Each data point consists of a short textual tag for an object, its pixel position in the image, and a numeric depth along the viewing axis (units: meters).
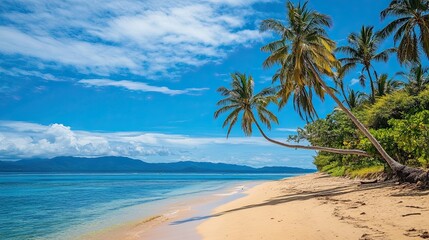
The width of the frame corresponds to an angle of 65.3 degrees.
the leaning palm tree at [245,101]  25.72
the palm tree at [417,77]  31.38
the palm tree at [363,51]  29.34
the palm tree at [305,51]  17.56
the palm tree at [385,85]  31.91
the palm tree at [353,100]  37.38
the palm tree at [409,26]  19.38
